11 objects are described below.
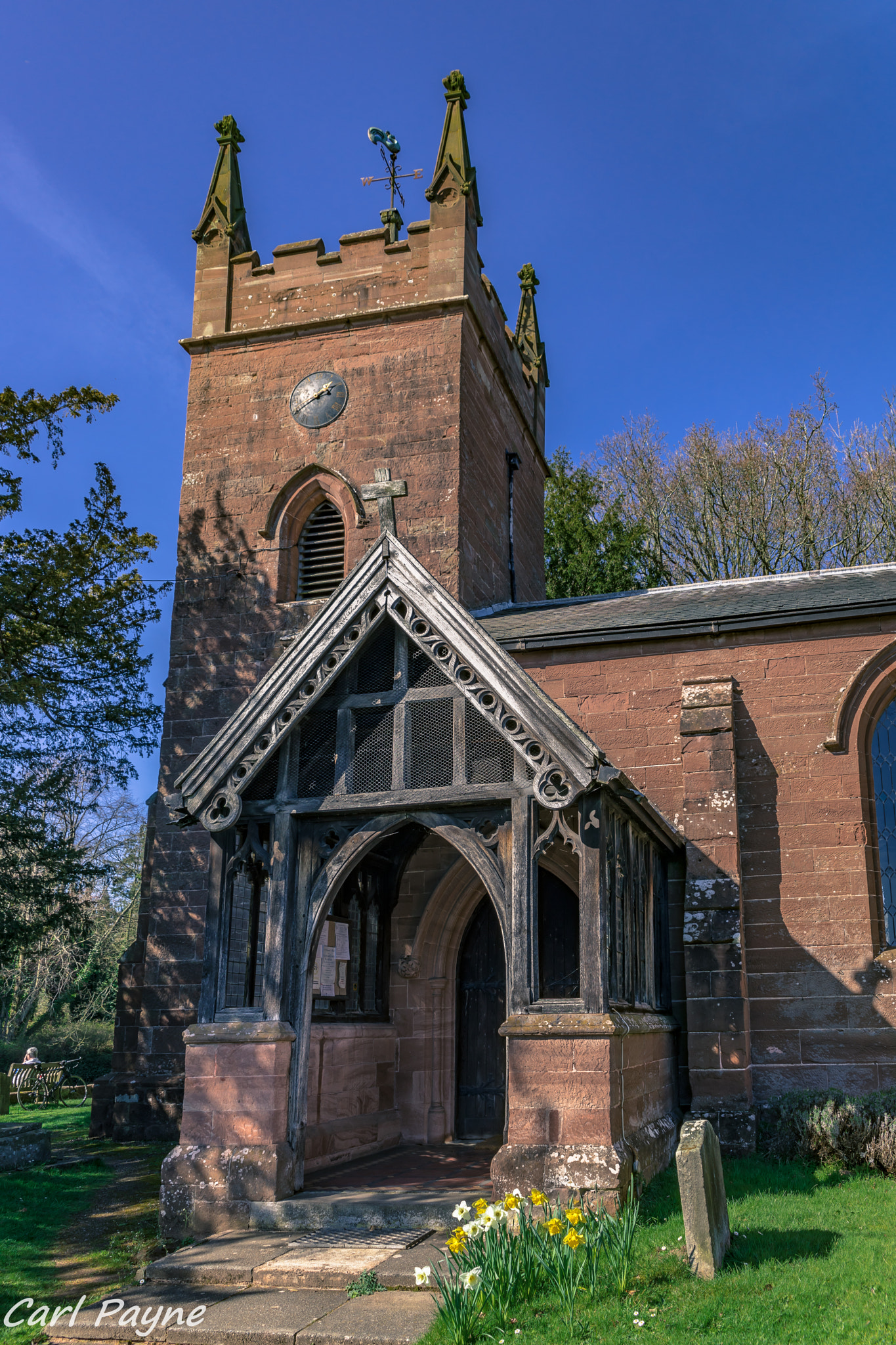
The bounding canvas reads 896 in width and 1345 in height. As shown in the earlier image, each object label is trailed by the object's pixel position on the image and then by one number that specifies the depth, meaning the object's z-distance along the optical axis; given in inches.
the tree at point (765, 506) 1151.0
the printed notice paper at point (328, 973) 462.3
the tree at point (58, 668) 626.8
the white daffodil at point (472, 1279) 241.9
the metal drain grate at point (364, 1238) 319.3
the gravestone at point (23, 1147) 500.7
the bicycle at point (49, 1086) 911.0
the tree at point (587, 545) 1153.4
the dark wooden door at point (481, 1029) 542.6
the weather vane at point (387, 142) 832.9
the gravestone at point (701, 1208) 260.1
